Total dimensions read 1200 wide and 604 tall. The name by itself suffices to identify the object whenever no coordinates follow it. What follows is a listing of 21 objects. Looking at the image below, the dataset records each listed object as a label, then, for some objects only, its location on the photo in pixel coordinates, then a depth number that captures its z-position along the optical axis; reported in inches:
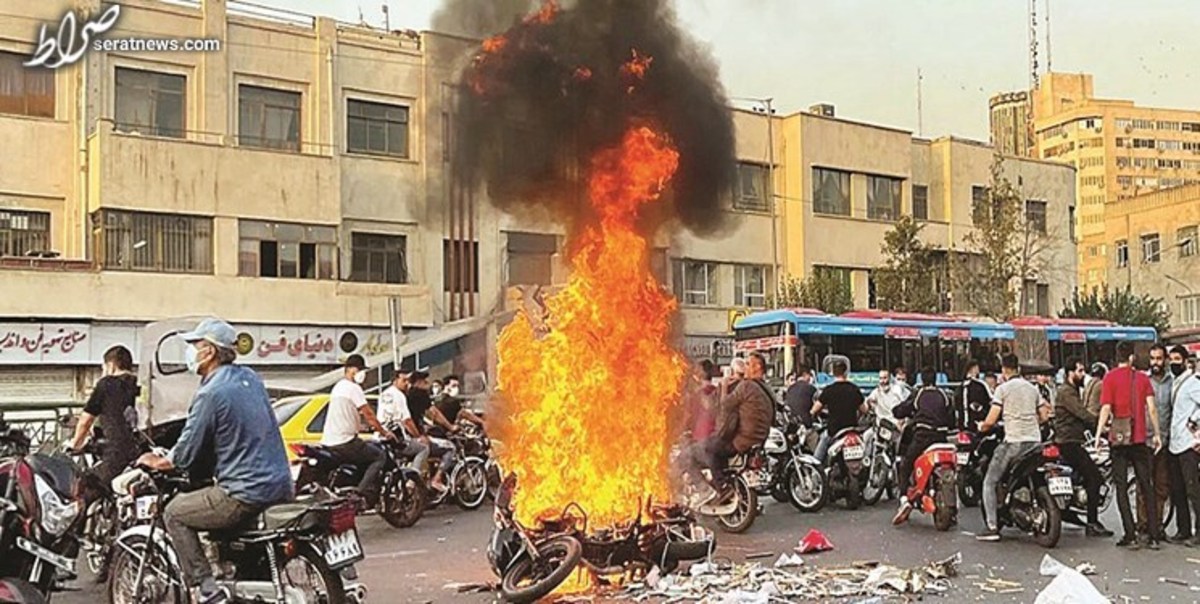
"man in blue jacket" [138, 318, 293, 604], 244.5
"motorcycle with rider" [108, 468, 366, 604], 245.8
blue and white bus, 1015.0
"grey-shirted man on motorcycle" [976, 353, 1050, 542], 424.2
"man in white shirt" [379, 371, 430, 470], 504.1
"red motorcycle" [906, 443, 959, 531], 454.3
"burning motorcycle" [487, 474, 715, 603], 305.9
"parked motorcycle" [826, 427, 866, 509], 527.8
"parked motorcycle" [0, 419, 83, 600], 233.8
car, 522.6
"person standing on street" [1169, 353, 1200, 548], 400.2
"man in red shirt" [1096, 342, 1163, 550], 402.6
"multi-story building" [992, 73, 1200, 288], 4650.6
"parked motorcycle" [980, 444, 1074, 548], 412.8
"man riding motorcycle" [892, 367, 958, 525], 489.7
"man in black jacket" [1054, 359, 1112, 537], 433.1
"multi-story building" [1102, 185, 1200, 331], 2162.9
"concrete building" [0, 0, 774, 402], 1038.4
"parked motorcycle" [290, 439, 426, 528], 467.8
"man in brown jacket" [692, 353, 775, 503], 453.1
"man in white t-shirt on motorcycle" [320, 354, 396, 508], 456.8
